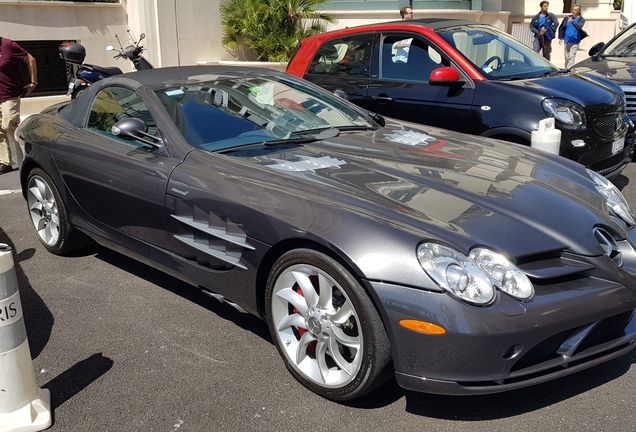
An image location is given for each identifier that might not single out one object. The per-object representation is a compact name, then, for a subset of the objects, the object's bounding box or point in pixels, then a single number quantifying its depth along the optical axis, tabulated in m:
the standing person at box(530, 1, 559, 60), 17.16
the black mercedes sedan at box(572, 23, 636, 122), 8.43
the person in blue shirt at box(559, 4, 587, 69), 17.20
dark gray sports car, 3.05
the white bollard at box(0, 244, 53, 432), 3.20
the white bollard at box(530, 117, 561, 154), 5.82
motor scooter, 10.41
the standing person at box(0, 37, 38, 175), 8.49
